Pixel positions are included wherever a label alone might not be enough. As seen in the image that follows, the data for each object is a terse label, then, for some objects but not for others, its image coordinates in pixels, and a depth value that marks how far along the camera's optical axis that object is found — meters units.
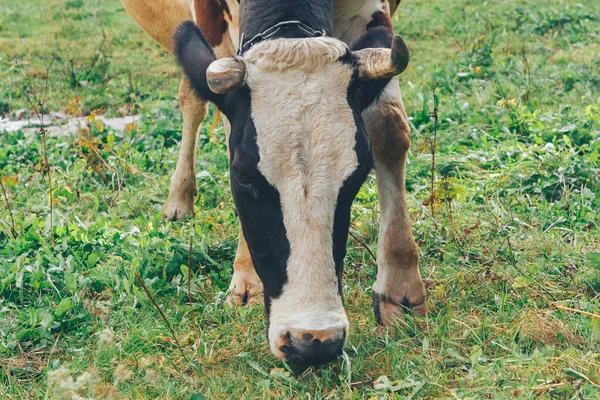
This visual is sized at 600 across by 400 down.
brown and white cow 2.98
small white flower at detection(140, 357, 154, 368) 2.92
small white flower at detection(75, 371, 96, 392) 2.42
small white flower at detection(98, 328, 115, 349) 2.60
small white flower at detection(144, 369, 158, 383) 2.88
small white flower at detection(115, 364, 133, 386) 2.59
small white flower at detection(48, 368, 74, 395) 2.39
